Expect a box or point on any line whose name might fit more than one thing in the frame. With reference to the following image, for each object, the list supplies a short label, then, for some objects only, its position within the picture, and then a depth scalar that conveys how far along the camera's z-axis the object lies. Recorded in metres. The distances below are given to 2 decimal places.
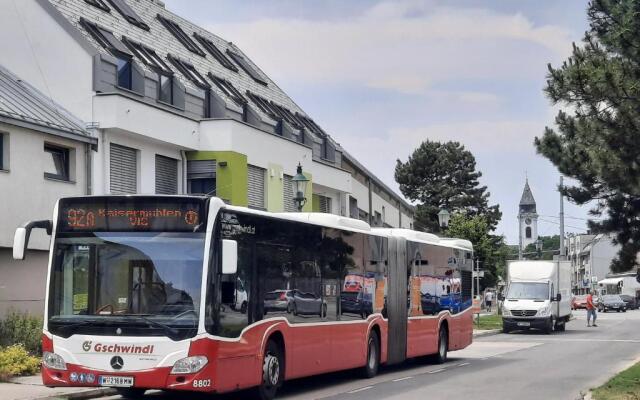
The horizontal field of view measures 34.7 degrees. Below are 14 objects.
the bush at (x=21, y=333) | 20.88
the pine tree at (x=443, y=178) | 103.44
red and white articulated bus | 14.08
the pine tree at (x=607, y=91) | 14.89
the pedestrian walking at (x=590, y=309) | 50.81
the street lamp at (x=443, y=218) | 39.87
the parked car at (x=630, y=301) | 98.47
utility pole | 71.66
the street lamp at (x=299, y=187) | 25.02
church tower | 147.75
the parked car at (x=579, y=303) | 93.50
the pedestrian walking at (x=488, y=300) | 73.24
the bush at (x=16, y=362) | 18.19
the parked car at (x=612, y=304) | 87.38
